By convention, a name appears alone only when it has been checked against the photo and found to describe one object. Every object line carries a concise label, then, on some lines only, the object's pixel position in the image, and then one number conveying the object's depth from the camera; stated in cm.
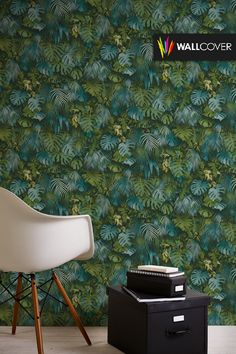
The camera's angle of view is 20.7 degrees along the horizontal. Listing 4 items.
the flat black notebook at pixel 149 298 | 311
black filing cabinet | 308
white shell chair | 299
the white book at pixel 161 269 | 321
